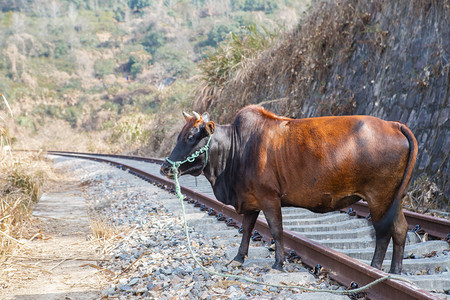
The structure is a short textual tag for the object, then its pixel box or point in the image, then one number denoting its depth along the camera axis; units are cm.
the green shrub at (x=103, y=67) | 7331
